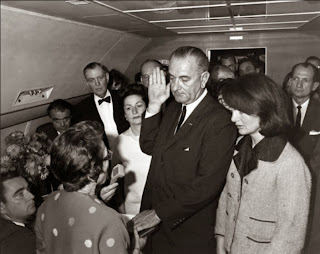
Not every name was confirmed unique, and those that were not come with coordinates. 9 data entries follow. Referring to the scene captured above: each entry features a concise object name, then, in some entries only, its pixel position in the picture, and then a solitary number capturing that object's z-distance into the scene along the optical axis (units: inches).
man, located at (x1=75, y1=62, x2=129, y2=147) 102.5
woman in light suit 65.0
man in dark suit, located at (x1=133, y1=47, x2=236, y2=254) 77.5
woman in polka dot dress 58.4
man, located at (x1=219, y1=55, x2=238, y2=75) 114.2
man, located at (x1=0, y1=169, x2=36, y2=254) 68.0
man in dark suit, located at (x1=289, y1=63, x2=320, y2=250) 100.0
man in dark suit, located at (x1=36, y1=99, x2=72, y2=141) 96.9
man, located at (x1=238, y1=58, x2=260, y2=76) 107.8
